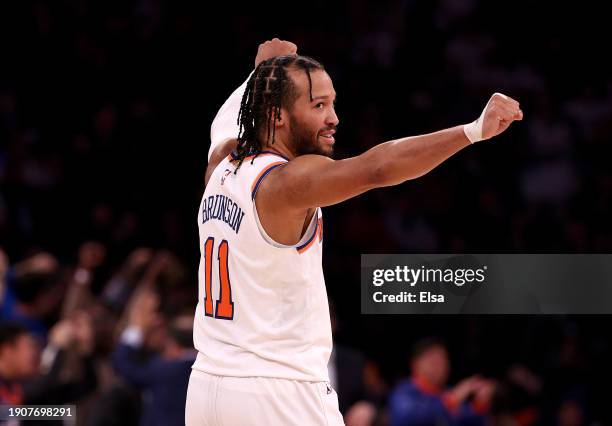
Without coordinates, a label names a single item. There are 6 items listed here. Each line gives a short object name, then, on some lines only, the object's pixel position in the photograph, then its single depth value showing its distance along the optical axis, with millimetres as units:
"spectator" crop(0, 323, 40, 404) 12680
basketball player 6621
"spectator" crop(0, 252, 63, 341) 16562
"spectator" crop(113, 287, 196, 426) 12844
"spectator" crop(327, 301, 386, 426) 14359
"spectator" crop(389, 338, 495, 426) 14766
